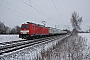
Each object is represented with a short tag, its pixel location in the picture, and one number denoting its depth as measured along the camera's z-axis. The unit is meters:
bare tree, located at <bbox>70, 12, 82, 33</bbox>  38.44
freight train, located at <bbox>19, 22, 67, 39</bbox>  18.49
